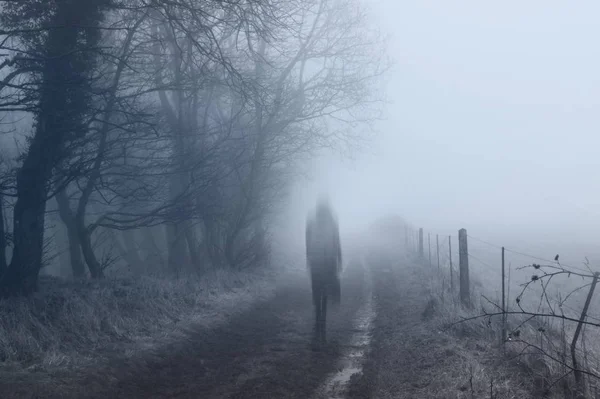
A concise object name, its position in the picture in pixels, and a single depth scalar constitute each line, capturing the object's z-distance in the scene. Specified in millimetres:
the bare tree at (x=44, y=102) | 12328
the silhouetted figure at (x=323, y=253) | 13305
